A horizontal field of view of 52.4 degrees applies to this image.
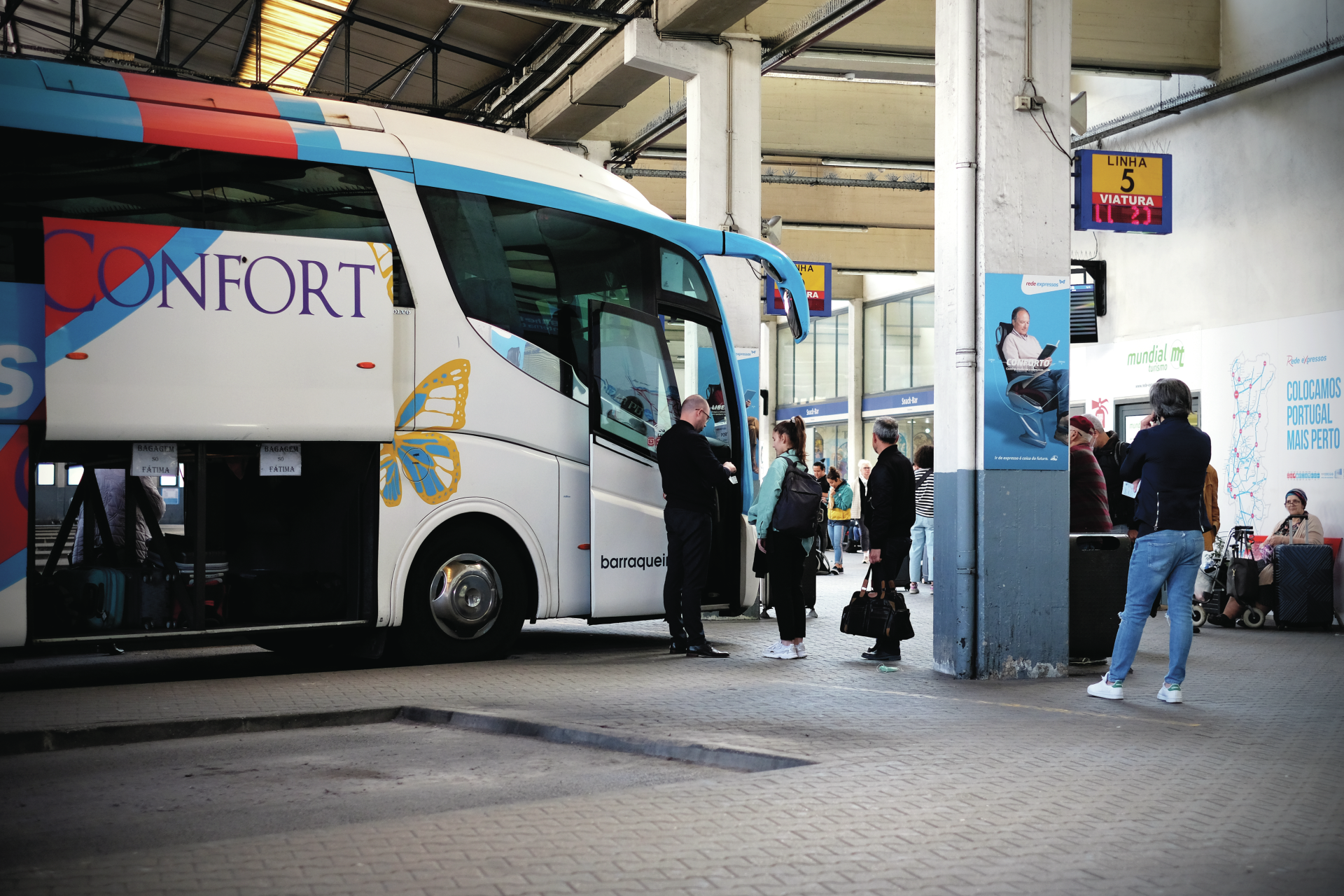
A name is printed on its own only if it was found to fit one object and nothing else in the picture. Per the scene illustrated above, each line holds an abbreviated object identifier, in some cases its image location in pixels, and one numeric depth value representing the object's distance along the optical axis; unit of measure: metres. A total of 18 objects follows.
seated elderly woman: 14.48
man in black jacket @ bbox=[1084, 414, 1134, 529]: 12.86
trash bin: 9.95
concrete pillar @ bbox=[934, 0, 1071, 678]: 9.43
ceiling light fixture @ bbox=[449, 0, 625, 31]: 15.45
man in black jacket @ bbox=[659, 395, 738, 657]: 10.41
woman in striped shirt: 15.84
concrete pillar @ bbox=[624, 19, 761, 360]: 15.20
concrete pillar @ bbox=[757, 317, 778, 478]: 27.03
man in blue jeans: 8.16
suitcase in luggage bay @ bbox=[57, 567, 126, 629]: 8.50
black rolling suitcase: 14.31
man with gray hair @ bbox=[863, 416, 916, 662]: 10.16
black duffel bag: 10.01
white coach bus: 8.36
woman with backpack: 10.21
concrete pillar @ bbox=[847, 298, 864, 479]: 36.91
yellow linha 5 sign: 15.89
